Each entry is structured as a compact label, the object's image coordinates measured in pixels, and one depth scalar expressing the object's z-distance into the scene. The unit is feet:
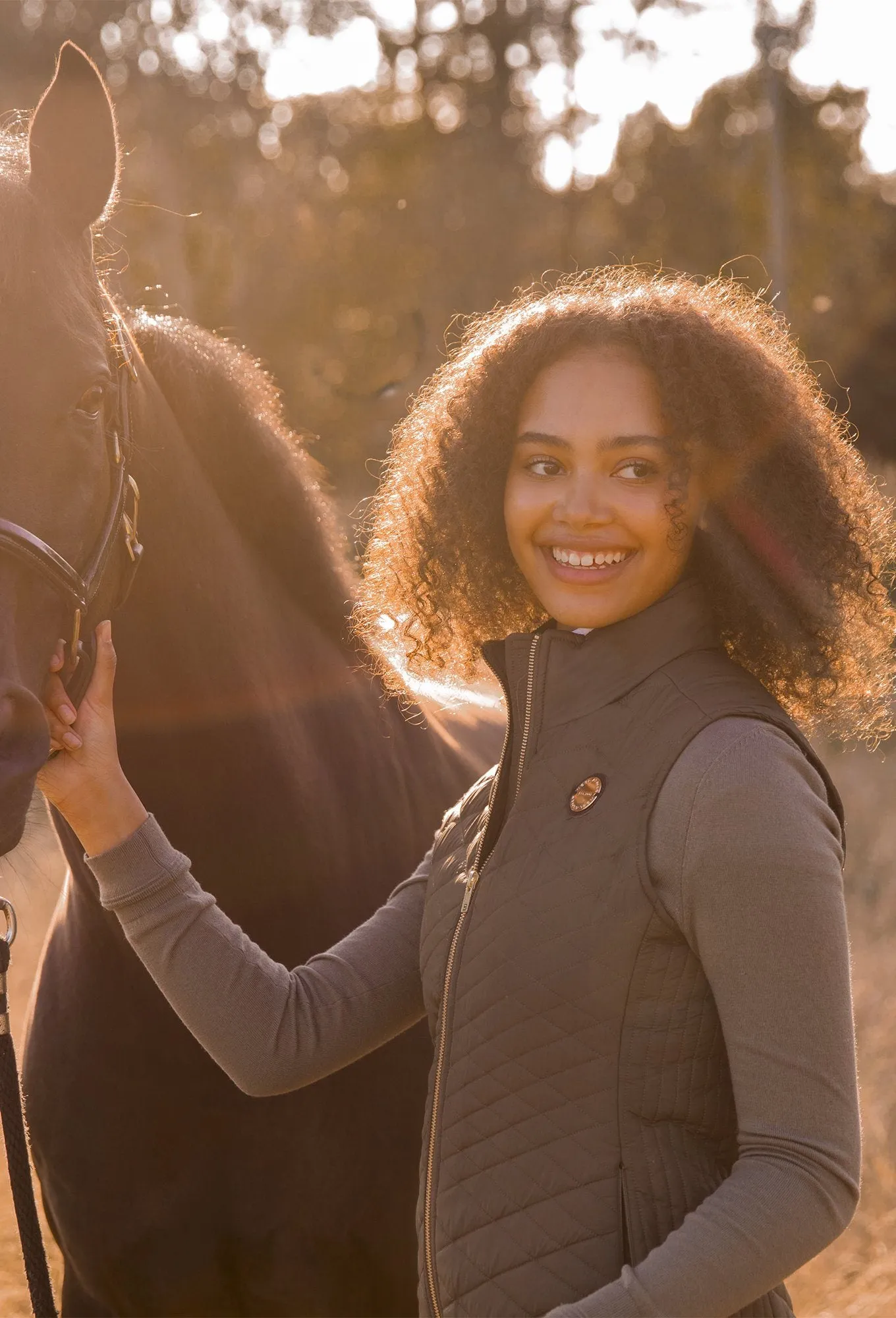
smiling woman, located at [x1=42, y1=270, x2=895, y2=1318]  7.67
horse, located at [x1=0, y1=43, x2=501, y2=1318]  9.39
